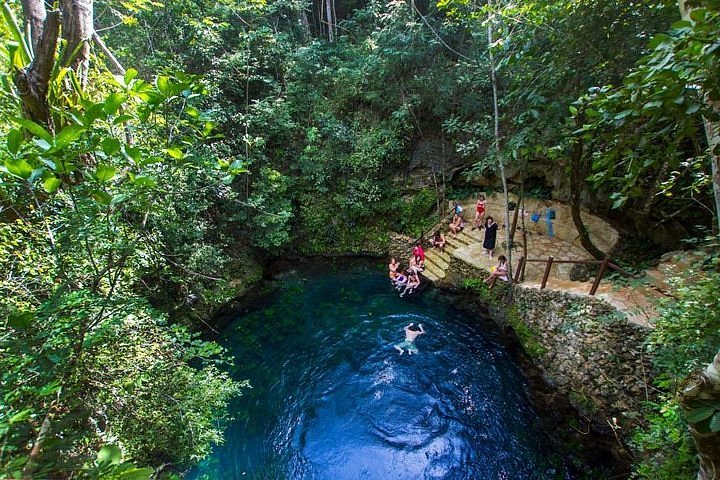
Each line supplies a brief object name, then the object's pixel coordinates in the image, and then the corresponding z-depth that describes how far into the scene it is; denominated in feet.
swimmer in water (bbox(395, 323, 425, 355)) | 23.67
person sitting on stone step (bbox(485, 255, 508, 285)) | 25.57
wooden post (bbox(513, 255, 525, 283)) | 24.28
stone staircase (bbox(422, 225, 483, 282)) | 31.42
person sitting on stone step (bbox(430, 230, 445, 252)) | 33.66
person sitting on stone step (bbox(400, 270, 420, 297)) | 30.35
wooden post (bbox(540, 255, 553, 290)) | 21.26
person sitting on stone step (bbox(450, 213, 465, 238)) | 34.47
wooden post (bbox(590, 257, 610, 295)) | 18.61
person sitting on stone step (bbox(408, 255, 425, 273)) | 31.04
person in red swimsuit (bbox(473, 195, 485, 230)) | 33.04
